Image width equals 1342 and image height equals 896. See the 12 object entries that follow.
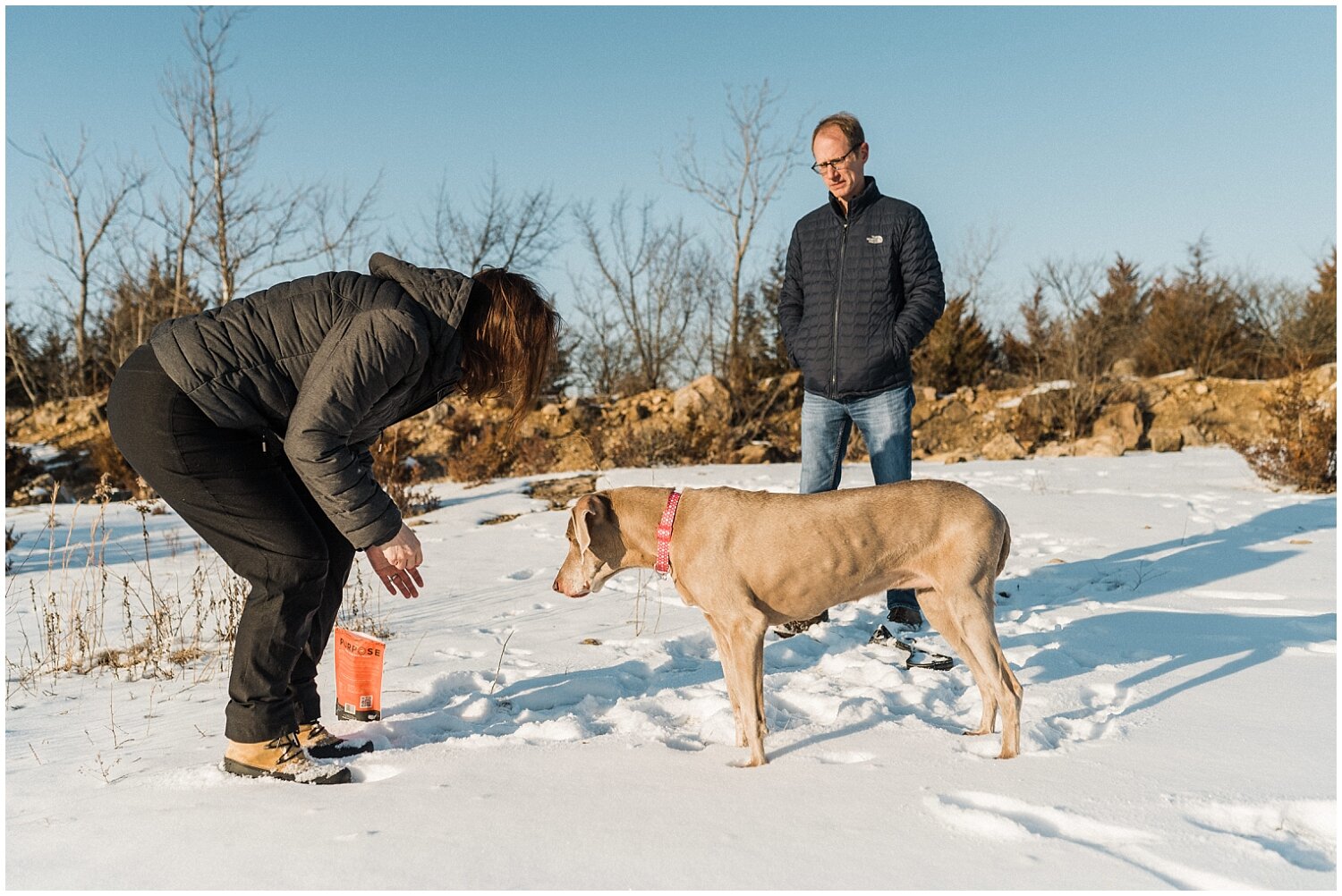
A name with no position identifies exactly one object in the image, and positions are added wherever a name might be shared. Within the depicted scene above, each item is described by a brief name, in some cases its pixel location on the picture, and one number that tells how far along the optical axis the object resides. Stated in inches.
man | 203.5
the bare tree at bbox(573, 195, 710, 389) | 968.2
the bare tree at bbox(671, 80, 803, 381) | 878.4
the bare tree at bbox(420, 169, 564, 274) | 986.1
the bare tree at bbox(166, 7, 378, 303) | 805.2
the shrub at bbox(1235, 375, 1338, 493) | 409.1
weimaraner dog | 142.2
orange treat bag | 143.2
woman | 116.6
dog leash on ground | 176.9
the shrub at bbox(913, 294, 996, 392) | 833.5
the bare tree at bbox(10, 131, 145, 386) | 909.8
